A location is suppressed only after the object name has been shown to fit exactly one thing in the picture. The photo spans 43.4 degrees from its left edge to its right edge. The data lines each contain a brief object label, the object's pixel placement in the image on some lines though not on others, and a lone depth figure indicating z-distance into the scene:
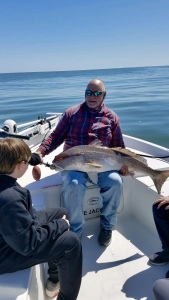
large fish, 2.23
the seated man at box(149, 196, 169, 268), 1.90
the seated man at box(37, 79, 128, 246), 2.27
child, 1.19
